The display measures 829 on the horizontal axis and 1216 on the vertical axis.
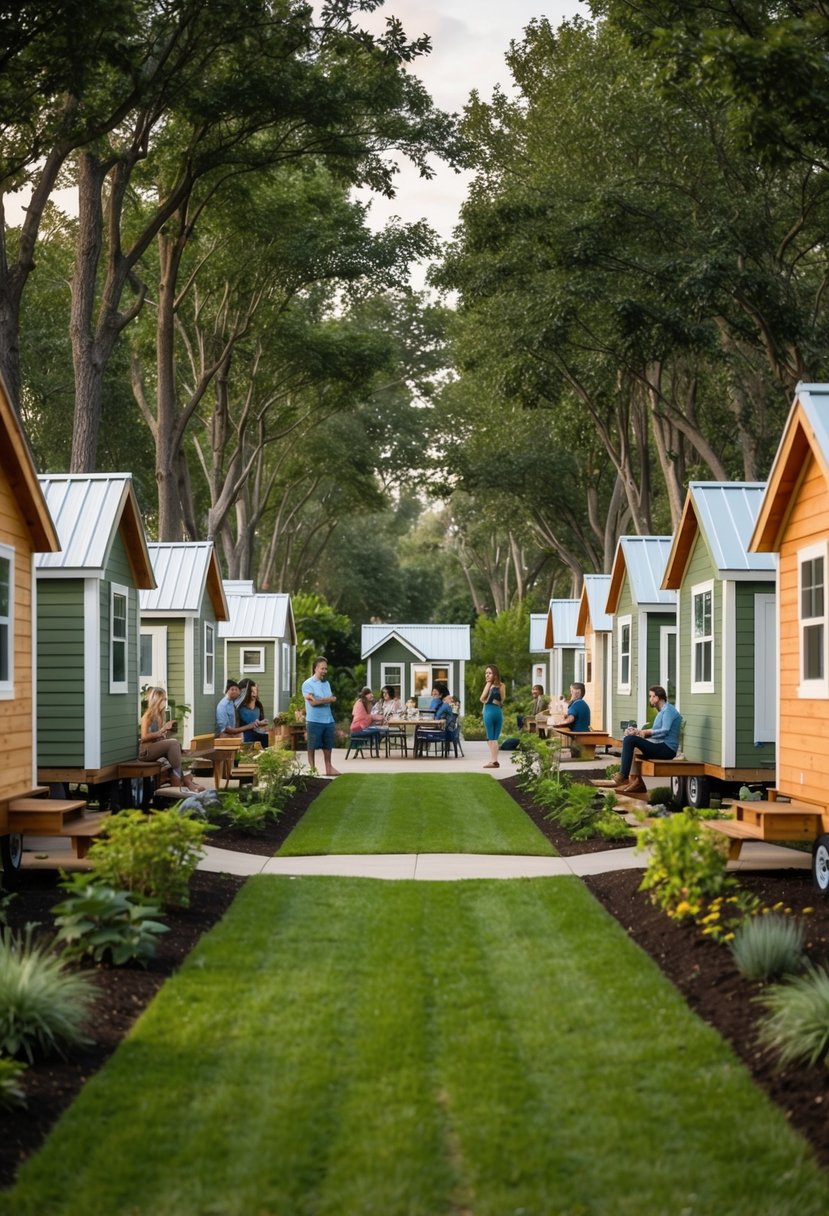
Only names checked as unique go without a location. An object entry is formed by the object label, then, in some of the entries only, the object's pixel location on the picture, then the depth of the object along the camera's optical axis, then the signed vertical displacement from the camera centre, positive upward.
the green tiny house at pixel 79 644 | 15.42 +0.22
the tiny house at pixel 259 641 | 37.06 +0.59
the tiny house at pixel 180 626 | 22.98 +0.63
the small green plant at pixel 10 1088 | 5.71 -1.79
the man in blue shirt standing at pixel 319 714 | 21.50 -0.84
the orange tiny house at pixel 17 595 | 12.00 +0.63
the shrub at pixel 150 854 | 9.38 -1.32
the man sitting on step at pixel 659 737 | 17.27 -0.97
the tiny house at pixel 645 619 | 22.81 +0.72
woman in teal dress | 25.38 -1.03
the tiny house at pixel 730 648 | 16.25 +0.16
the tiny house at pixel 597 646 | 27.50 +0.33
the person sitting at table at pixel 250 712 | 24.02 -0.88
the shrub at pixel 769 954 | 7.61 -1.64
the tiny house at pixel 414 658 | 48.38 +0.15
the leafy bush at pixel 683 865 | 9.13 -1.38
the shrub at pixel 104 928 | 8.08 -1.60
